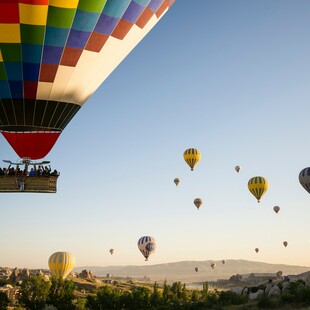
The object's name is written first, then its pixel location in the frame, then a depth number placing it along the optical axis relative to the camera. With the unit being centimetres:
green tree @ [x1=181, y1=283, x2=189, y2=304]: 5909
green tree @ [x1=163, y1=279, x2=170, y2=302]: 4945
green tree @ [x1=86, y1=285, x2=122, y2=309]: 4341
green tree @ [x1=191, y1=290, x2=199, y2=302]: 5903
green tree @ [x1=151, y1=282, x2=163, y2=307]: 4558
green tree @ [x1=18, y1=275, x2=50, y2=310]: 4350
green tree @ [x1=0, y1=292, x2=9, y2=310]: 4674
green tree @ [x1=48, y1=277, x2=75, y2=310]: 4453
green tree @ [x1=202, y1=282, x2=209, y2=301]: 5282
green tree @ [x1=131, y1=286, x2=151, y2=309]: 4400
